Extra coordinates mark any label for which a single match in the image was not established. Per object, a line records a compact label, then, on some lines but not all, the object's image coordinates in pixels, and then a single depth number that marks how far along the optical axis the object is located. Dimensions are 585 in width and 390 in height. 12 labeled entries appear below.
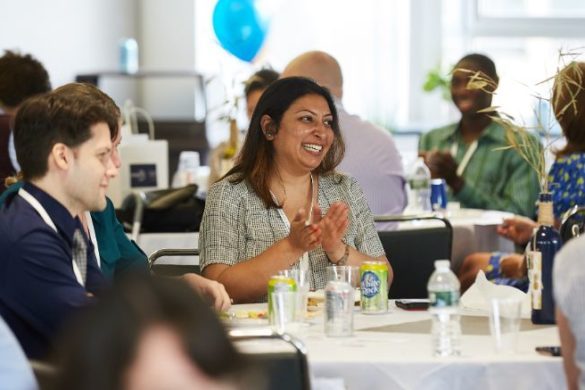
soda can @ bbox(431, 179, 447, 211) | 9.95
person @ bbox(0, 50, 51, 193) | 9.19
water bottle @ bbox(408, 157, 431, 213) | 10.43
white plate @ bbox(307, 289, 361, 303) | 5.51
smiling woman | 5.76
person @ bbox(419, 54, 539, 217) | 10.51
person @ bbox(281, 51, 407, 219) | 8.90
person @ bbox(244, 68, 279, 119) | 10.22
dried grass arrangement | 5.35
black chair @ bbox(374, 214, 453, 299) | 7.13
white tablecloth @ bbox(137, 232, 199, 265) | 9.41
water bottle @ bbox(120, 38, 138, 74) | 17.95
